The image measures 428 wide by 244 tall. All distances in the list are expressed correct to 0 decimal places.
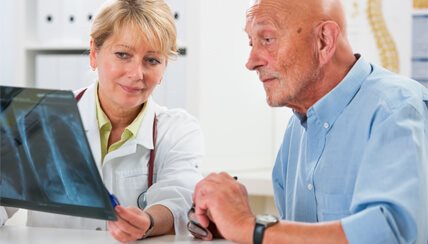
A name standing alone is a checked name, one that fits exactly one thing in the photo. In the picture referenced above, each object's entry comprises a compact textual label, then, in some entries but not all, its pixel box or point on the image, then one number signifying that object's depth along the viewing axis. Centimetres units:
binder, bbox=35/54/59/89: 304
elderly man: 133
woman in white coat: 185
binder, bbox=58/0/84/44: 300
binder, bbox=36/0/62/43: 304
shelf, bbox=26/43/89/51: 299
